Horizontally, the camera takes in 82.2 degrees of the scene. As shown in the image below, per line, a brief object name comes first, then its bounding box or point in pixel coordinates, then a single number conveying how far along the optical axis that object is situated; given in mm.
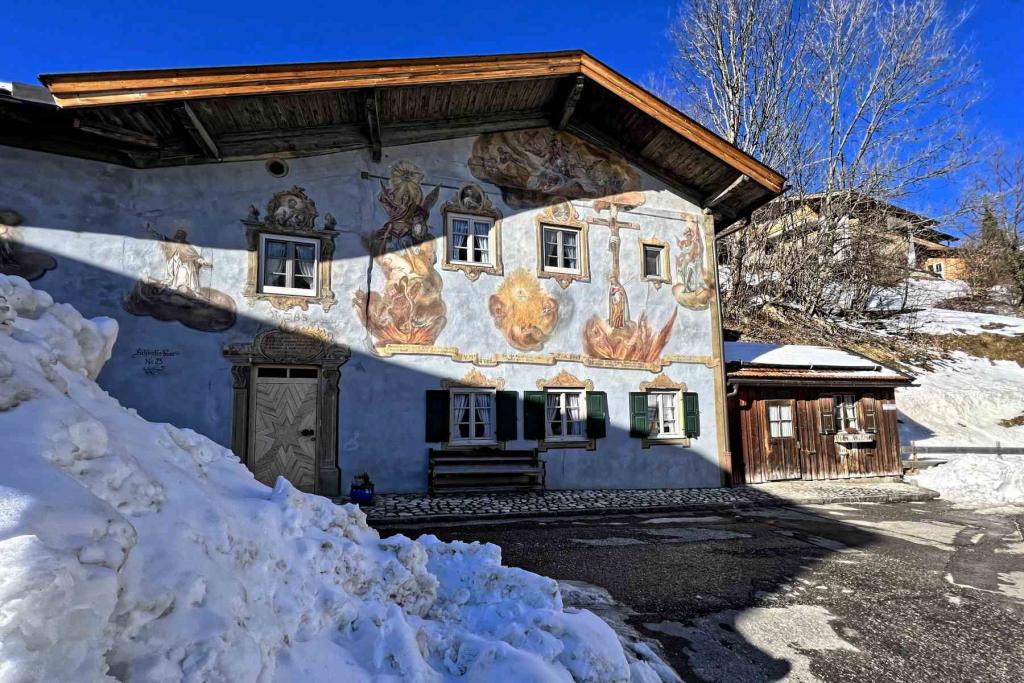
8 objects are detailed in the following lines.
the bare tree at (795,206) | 26281
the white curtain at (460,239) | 11703
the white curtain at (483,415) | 11297
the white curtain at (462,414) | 11156
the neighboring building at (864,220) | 26641
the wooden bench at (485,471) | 10578
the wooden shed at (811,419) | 13227
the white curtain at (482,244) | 11891
